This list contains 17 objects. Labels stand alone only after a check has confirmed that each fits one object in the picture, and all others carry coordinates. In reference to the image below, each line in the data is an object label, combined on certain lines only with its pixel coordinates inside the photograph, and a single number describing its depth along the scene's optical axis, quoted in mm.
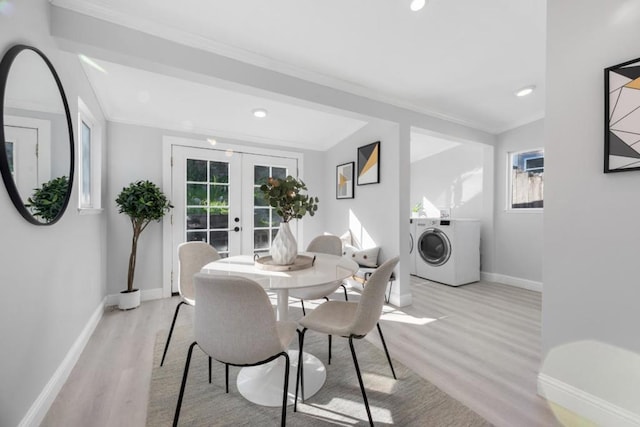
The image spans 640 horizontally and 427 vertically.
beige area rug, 1463
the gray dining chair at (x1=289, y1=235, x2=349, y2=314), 2705
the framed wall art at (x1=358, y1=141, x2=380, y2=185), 3461
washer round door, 4023
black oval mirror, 1192
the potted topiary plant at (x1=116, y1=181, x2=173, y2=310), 2900
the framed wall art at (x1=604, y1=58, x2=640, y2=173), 1330
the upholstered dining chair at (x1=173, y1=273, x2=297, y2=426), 1117
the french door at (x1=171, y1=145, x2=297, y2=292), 3502
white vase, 1804
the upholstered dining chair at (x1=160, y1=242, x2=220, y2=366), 2000
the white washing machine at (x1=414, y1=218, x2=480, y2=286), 3959
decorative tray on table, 1725
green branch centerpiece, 1806
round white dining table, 1477
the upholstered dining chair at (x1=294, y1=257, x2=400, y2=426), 1420
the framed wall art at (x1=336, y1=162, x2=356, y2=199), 3994
